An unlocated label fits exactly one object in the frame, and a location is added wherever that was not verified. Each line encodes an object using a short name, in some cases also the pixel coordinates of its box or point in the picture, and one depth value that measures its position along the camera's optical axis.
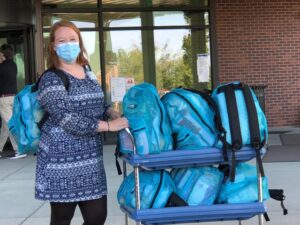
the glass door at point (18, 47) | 11.01
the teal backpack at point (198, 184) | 3.50
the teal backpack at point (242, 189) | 3.51
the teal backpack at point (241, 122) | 3.33
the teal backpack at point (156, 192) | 3.47
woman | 3.38
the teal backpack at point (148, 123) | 3.38
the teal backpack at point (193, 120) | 3.43
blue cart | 3.38
